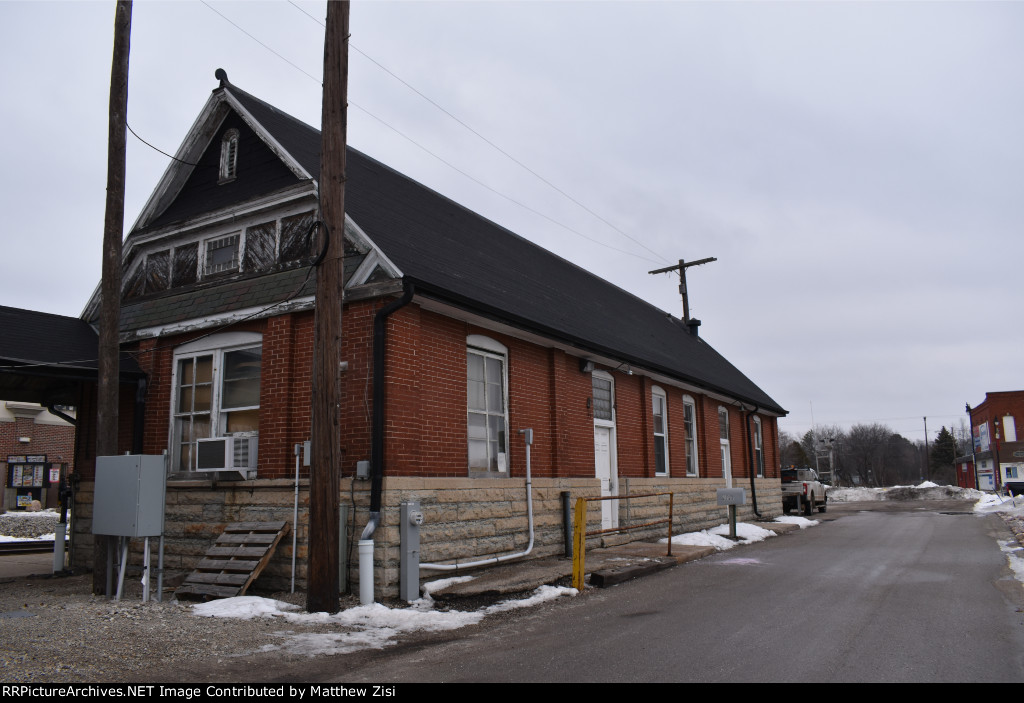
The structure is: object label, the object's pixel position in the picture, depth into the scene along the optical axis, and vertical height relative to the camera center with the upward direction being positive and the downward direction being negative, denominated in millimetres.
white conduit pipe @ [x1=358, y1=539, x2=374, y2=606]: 8820 -1237
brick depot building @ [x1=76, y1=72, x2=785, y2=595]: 10133 +1647
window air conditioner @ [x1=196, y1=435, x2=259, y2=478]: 10625 +193
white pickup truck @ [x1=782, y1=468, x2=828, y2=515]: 30016 -1514
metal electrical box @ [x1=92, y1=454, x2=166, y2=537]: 9062 -328
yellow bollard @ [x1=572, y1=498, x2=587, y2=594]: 10367 -1185
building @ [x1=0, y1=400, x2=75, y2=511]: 31734 +979
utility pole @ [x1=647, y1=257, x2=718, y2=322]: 29953 +7406
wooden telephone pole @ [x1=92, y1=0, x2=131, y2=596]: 9781 +2691
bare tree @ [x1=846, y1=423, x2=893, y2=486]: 106875 +101
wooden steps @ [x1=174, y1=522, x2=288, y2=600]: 9562 -1213
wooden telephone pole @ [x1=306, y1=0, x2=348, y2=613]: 8297 +1452
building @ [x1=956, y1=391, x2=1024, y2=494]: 56531 +870
